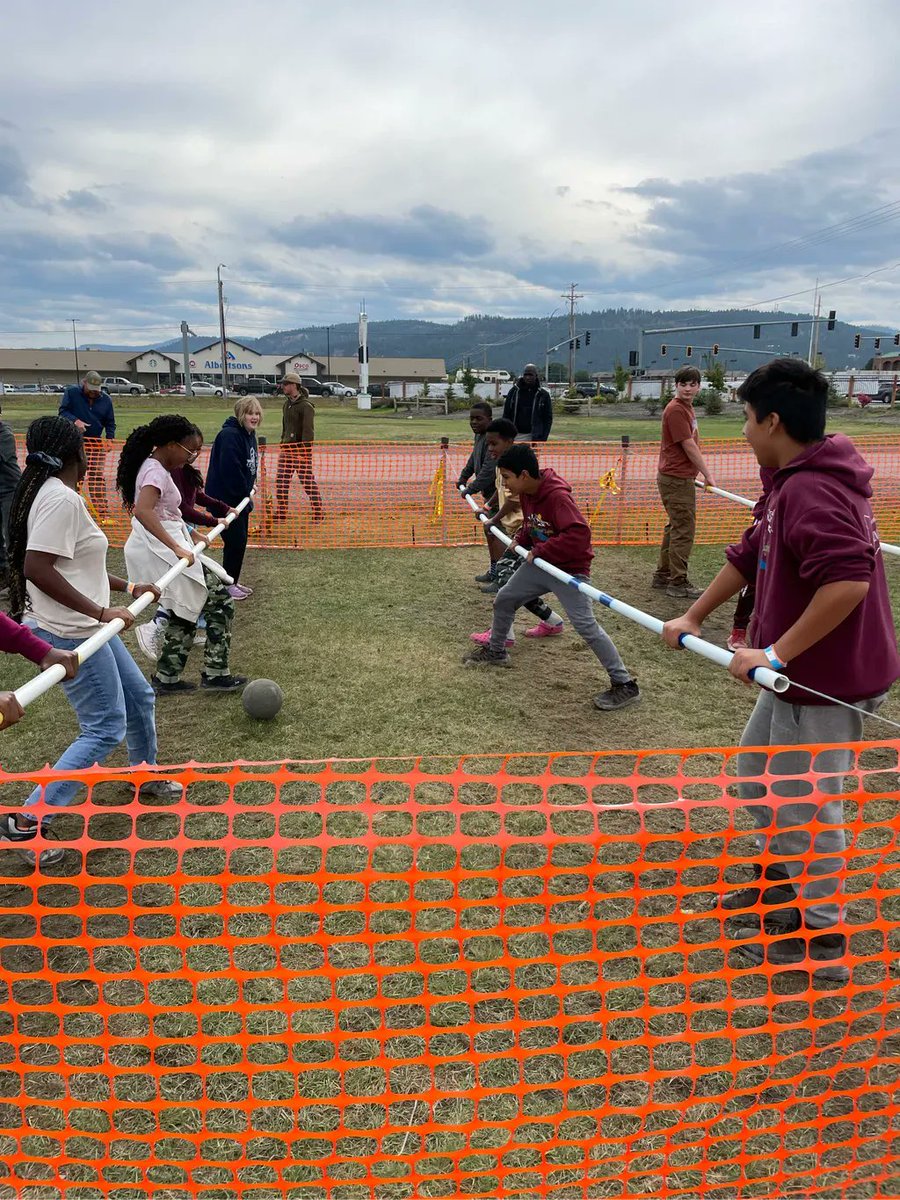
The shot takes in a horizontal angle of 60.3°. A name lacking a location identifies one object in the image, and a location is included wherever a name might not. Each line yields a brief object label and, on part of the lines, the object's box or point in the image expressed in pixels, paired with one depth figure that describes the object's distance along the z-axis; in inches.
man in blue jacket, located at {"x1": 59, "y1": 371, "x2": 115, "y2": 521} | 434.3
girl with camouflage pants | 195.2
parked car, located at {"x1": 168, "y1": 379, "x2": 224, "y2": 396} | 2576.8
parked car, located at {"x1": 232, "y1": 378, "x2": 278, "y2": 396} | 2691.9
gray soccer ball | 203.8
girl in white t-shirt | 134.7
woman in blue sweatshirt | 291.3
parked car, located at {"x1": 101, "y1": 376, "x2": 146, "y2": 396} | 2778.1
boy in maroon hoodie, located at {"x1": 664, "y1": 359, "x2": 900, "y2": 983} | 101.7
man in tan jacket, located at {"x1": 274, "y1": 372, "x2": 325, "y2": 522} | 451.5
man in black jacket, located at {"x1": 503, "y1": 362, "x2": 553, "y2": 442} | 389.7
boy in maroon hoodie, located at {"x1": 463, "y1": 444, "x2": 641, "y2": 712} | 213.3
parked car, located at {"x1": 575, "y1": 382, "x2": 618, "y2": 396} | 2627.0
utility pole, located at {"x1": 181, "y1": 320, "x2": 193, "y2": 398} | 2353.6
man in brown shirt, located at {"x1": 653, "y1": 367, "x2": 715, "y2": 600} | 302.4
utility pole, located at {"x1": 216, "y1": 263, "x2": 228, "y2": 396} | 2420.4
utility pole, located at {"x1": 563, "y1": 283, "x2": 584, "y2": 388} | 2478.6
